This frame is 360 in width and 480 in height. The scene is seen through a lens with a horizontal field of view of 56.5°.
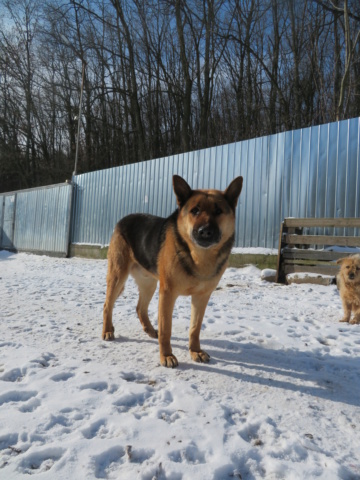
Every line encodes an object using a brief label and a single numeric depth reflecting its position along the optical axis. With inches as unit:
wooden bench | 261.3
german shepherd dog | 108.2
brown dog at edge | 171.0
